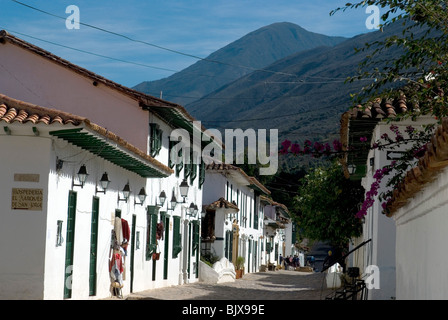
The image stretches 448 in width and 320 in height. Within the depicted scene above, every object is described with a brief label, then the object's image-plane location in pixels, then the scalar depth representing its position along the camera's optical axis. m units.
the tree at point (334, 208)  30.08
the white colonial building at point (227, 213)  38.53
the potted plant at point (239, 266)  40.17
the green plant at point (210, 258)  35.50
